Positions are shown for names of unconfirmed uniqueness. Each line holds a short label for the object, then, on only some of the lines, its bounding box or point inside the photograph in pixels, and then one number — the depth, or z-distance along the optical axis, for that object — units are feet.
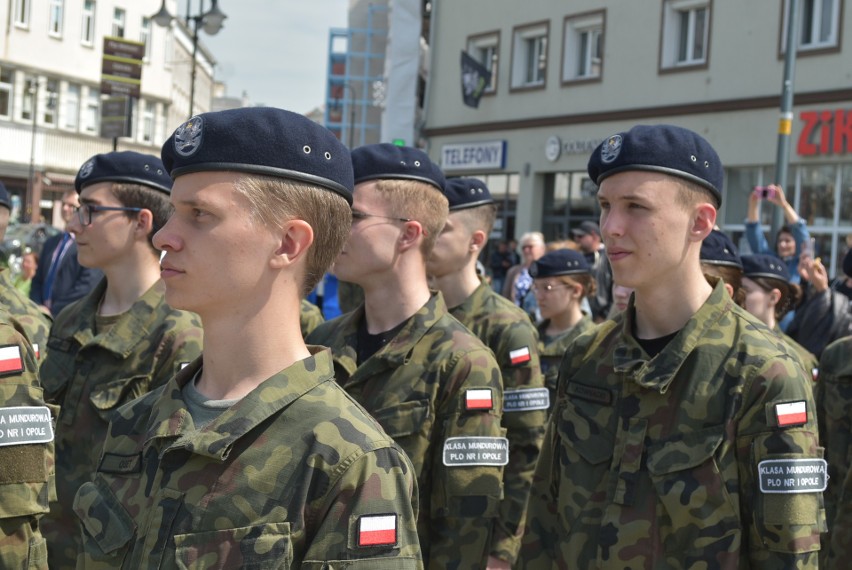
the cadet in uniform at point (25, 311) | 15.24
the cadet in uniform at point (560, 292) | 25.08
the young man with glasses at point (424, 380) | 12.60
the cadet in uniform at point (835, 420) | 15.19
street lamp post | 66.69
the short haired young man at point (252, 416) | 6.97
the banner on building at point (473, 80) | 86.79
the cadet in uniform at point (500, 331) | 14.96
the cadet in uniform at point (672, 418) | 10.11
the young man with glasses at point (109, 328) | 13.25
